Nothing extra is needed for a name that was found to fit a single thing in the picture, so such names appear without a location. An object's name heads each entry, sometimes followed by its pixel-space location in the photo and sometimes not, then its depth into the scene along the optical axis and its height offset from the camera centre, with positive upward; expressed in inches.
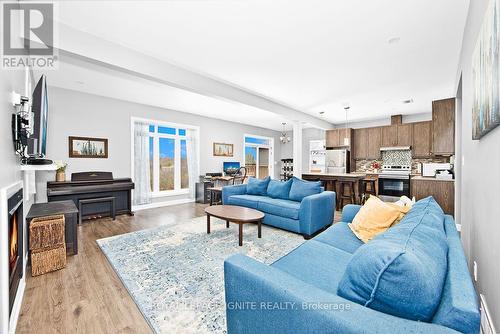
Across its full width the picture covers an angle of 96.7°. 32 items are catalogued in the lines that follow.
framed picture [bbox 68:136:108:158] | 182.4 +15.8
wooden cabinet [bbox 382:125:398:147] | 265.1 +35.9
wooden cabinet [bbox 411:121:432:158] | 243.4 +28.3
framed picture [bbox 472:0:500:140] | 42.4 +20.0
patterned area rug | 68.3 -44.6
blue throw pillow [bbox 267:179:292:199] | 166.1 -18.1
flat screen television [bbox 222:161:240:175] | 287.3 -2.0
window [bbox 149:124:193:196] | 239.9 +6.7
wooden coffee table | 122.6 -29.3
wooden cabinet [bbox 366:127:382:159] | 277.6 +29.5
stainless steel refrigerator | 294.5 +5.9
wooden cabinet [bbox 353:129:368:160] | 288.7 +28.4
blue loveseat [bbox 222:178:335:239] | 135.2 -25.3
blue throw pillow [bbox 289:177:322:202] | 152.8 -16.9
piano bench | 167.8 -28.4
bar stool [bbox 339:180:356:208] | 215.5 -26.6
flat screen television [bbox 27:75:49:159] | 88.0 +18.4
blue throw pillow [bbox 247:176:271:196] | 181.4 -17.7
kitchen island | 211.8 -14.2
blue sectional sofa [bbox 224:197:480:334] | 30.6 -21.1
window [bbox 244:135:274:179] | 360.4 +16.8
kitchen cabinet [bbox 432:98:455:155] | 164.8 +29.3
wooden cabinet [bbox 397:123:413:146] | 255.3 +36.2
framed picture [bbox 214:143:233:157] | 291.7 +21.3
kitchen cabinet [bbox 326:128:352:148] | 290.4 +38.8
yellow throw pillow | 79.7 -19.9
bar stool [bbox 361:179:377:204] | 233.8 -24.4
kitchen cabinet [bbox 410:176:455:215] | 162.4 -19.1
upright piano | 160.7 -19.2
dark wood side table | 105.6 -25.2
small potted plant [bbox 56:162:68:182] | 168.2 -5.4
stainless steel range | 205.6 -20.1
